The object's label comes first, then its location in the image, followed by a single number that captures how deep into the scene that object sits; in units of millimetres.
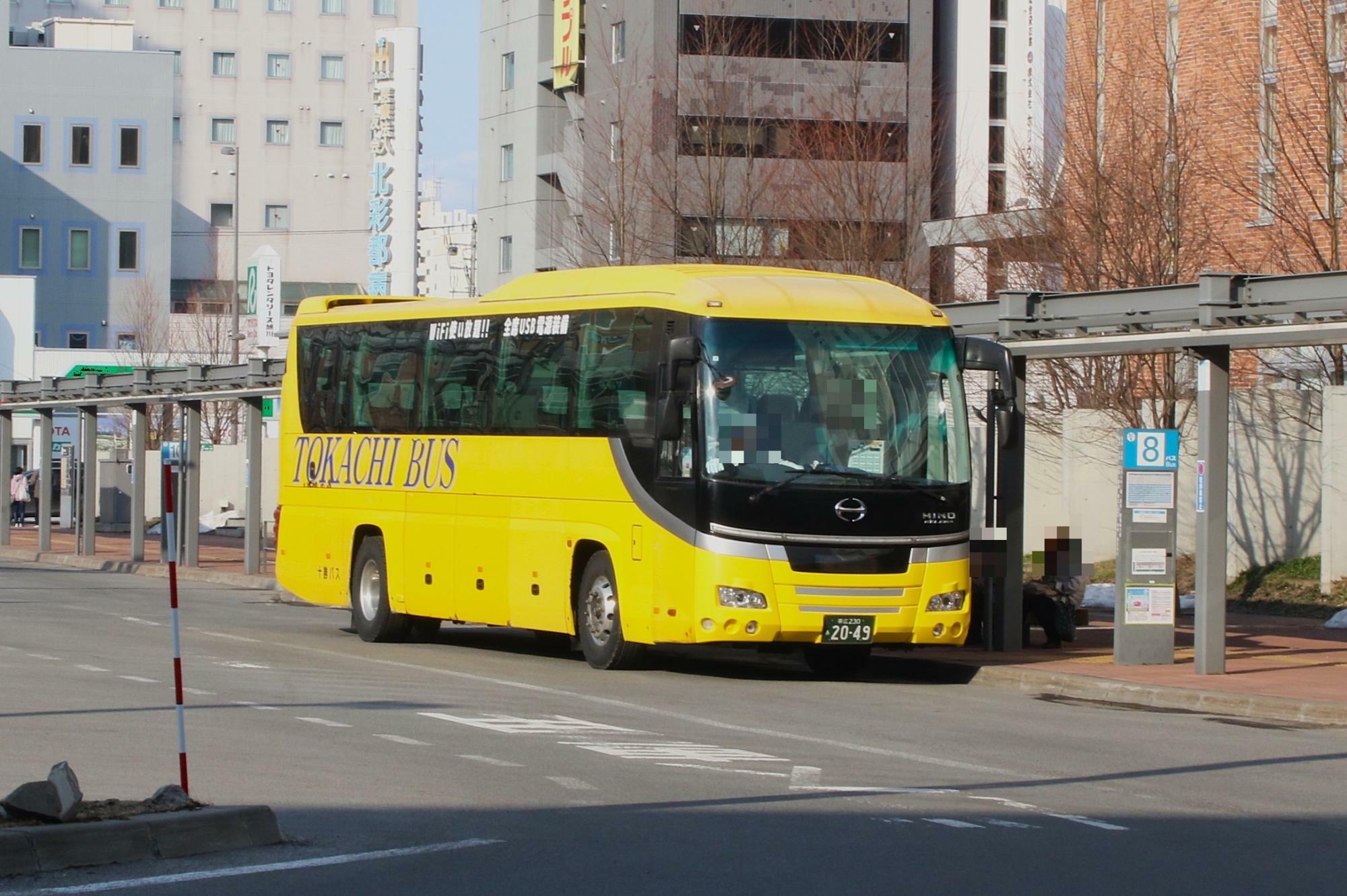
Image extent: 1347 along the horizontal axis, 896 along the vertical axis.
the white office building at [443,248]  150625
